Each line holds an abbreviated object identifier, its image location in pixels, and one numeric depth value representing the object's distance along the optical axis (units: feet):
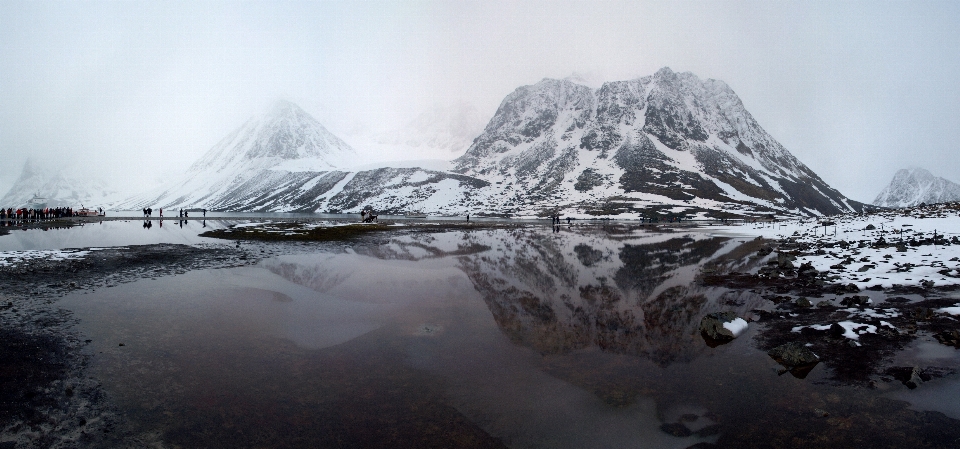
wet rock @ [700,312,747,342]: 46.97
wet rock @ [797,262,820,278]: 79.73
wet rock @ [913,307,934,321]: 49.22
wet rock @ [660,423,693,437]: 27.78
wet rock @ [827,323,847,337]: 45.14
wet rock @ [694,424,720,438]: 27.58
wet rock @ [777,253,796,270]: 89.30
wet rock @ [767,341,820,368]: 38.52
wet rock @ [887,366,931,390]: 33.00
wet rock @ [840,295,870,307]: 57.11
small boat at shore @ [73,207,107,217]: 330.54
